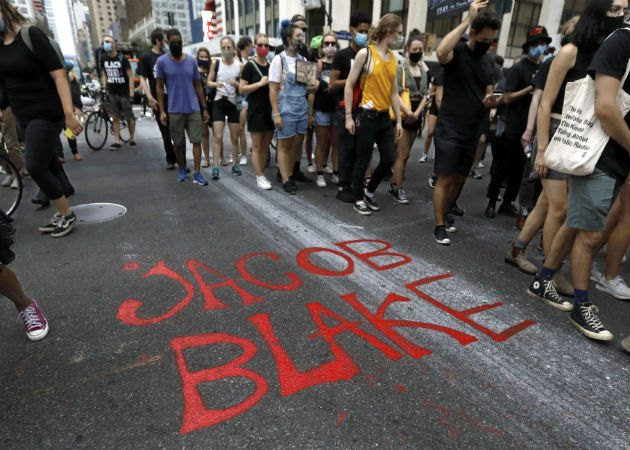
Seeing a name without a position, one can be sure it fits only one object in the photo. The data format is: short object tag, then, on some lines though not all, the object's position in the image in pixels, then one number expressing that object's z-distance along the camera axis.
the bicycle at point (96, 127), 8.07
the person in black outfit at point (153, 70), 6.16
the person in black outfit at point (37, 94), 3.24
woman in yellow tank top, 4.13
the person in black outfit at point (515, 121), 4.20
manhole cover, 4.30
